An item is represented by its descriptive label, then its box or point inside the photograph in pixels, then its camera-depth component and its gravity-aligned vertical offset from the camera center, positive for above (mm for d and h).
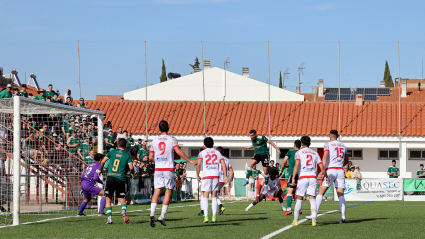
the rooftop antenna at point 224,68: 42725 +4634
